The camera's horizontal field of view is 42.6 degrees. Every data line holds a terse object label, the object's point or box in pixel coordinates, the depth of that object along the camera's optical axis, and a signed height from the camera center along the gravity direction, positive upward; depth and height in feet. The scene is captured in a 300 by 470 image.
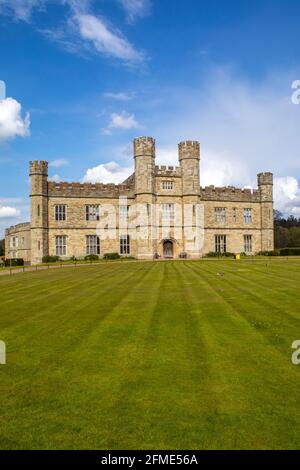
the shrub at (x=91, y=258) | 142.20 -3.81
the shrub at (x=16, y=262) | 132.90 -4.65
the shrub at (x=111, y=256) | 146.20 -3.30
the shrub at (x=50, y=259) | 138.16 -3.90
